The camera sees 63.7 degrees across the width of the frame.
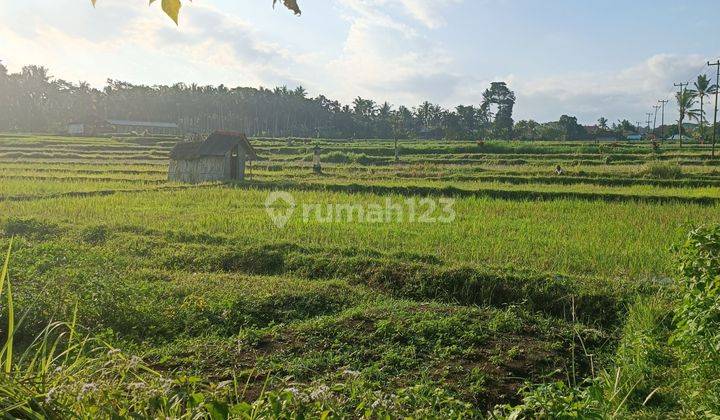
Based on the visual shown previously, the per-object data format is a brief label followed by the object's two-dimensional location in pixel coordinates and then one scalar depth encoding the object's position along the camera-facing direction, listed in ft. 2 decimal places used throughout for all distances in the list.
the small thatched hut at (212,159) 72.28
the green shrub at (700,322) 12.71
